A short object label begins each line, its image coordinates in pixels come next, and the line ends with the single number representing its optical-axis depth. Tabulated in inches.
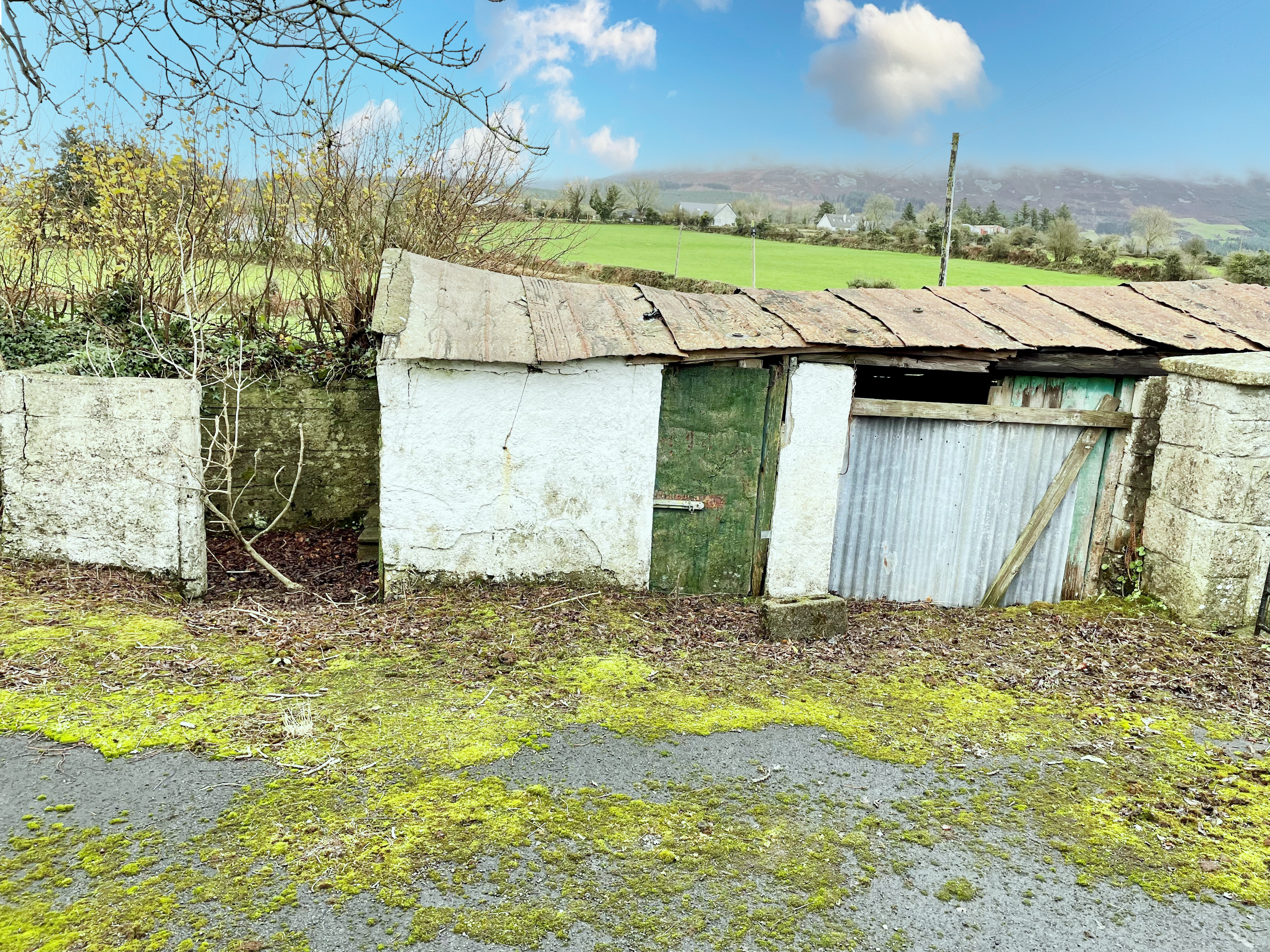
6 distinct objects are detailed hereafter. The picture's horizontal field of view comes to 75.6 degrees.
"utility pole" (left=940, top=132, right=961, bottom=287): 896.3
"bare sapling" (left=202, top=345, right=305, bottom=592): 286.2
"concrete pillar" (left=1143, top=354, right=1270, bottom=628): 257.1
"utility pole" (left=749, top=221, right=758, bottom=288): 1001.5
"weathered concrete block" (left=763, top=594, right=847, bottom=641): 262.5
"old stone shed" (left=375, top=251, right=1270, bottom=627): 275.0
